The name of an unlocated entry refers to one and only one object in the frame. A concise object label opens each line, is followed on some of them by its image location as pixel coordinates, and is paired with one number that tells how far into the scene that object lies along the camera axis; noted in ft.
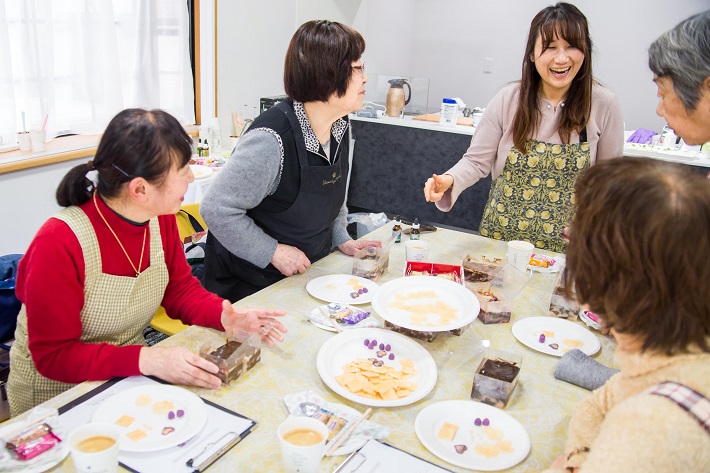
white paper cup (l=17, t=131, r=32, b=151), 10.00
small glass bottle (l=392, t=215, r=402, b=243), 7.22
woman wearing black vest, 5.76
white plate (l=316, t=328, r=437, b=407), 4.06
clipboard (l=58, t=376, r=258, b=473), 3.30
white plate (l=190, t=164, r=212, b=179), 10.64
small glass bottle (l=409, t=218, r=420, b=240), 7.48
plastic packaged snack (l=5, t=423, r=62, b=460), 3.25
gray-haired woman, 3.76
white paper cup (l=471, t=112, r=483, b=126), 15.20
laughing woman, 7.17
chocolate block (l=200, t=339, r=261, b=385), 4.09
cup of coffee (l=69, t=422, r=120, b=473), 2.88
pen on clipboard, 3.30
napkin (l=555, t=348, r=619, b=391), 4.38
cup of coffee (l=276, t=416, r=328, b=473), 3.04
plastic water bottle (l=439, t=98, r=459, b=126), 15.07
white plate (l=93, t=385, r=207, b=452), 3.45
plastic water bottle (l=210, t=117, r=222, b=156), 13.32
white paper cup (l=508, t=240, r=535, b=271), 6.57
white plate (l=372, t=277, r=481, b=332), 4.95
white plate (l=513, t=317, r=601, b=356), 4.99
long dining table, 3.56
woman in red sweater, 4.16
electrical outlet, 21.86
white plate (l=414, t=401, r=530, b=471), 3.52
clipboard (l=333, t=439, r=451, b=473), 3.39
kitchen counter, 14.60
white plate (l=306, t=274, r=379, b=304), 5.62
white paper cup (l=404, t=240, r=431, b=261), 6.44
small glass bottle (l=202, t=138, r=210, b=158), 12.76
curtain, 9.89
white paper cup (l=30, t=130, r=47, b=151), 10.10
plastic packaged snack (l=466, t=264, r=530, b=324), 5.39
